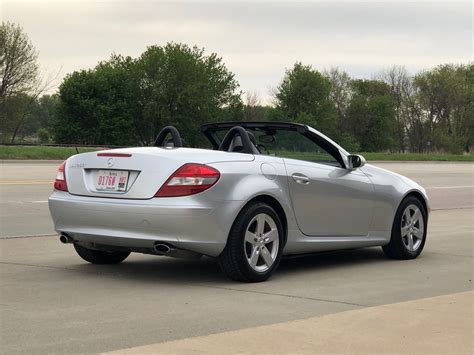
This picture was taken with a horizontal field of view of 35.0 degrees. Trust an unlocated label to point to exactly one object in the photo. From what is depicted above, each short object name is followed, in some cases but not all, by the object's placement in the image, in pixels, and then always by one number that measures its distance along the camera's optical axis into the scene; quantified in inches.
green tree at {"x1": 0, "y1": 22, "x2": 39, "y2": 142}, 2448.3
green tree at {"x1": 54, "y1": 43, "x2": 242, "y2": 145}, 3248.0
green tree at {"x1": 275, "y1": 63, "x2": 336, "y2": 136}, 3700.8
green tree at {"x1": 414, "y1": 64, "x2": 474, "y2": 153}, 3617.1
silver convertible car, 243.0
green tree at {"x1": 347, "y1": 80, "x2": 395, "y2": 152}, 3998.5
